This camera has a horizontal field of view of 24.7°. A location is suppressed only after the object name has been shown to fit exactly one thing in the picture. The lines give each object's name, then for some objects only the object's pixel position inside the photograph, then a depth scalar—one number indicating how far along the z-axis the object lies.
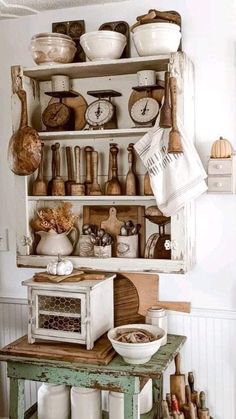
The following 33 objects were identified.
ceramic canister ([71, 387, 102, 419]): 2.31
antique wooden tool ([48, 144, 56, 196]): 2.52
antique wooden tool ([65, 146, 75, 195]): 2.53
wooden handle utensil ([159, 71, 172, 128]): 2.15
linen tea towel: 2.17
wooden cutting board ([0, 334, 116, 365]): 2.10
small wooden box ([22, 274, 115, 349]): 2.15
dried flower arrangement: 2.42
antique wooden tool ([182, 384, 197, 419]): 2.31
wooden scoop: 2.30
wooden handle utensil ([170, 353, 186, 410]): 2.39
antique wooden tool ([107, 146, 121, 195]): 2.38
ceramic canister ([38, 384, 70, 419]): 2.38
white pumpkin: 2.24
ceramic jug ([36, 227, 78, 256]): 2.44
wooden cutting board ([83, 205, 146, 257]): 2.46
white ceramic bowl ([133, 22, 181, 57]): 2.16
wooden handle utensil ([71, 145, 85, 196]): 2.43
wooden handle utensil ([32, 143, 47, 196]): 2.46
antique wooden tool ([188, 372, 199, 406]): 2.40
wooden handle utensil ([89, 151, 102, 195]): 2.43
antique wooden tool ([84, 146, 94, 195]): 2.46
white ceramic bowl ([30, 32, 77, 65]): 2.32
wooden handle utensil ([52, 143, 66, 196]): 2.46
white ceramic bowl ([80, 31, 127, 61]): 2.25
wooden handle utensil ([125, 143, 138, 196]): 2.36
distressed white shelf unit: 2.22
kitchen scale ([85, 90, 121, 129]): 2.38
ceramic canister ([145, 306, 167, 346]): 2.34
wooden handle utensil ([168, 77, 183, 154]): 2.13
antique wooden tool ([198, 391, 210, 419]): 2.32
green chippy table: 2.04
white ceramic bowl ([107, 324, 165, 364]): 2.02
